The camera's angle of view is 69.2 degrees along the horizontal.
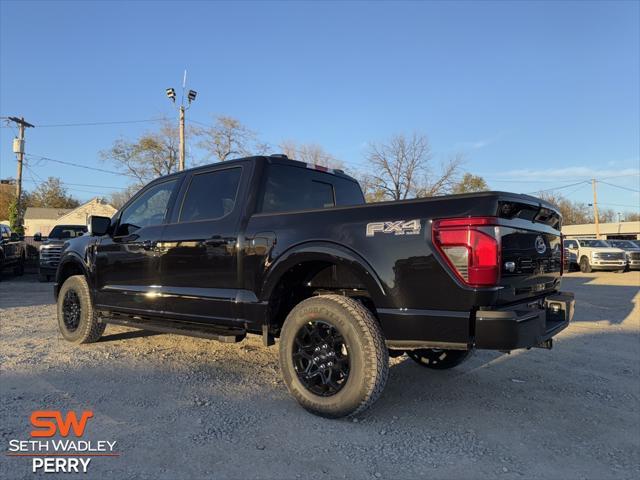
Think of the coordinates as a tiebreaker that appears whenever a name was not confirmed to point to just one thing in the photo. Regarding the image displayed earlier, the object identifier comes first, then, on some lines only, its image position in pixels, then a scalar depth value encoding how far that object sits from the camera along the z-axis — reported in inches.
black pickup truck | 116.3
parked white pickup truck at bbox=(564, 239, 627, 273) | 871.1
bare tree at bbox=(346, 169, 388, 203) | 1495.8
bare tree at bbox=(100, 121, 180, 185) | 1470.2
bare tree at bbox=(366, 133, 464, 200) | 1499.8
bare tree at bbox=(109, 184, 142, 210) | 2472.9
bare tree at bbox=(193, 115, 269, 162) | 1461.6
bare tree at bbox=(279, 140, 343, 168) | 1465.3
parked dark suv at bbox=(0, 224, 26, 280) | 560.5
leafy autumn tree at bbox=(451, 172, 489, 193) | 1529.5
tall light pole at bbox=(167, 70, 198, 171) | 943.5
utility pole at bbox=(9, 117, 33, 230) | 1108.5
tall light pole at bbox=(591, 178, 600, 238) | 1916.1
